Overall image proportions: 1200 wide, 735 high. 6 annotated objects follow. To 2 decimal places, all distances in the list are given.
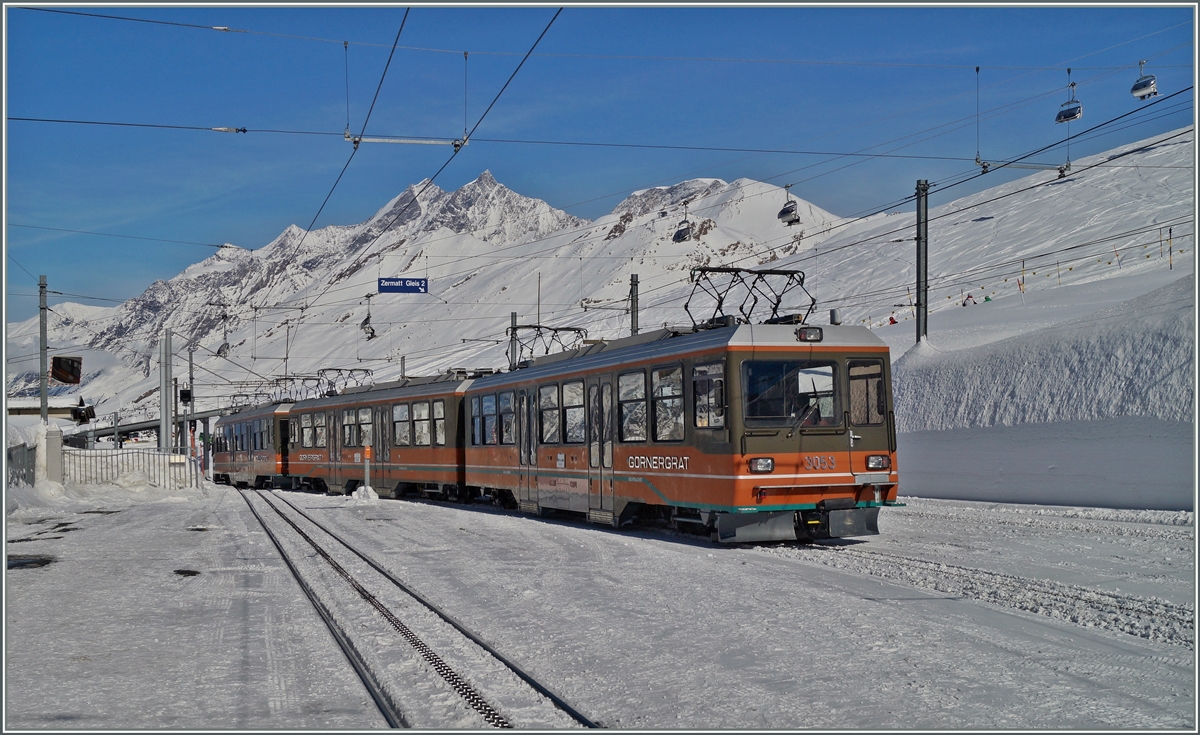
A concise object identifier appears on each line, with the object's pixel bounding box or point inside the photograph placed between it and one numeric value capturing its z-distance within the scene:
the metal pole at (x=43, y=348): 31.72
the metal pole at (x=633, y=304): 31.27
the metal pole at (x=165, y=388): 45.78
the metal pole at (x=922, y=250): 23.95
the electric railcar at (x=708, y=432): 13.28
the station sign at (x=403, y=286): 32.91
